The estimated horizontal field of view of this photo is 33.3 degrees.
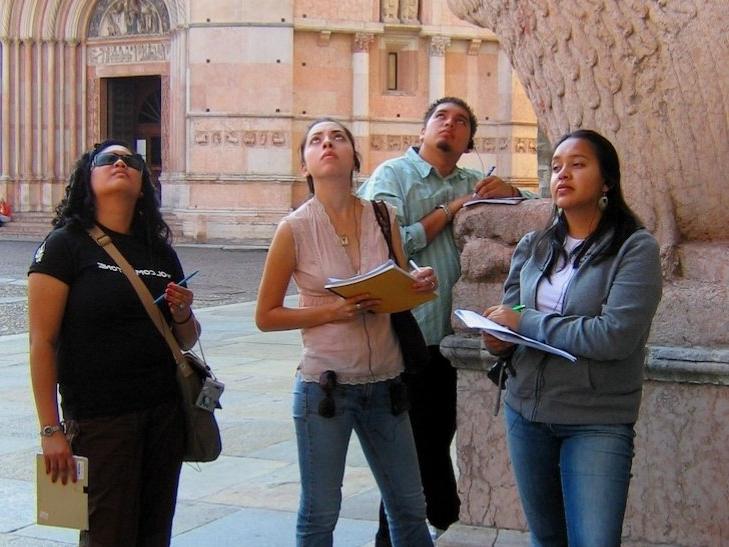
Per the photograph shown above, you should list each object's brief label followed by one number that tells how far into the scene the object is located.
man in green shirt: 4.62
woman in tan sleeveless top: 3.84
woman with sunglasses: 3.69
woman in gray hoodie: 3.27
